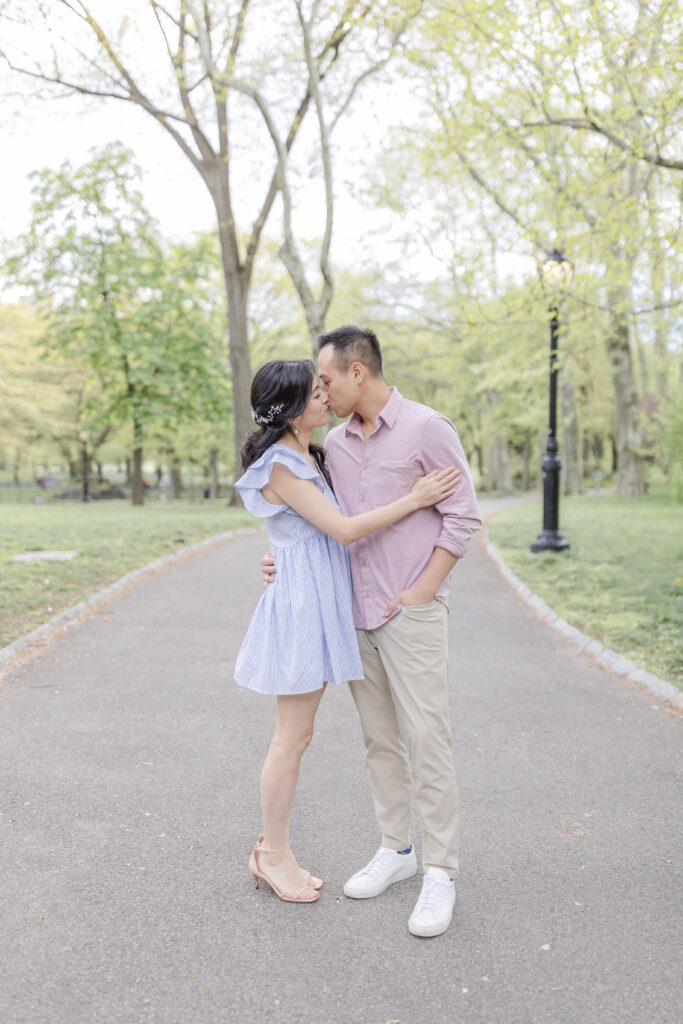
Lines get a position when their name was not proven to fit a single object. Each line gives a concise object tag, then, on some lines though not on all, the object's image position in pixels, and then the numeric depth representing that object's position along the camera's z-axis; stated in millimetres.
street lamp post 12719
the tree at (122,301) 26516
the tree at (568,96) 9555
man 3240
